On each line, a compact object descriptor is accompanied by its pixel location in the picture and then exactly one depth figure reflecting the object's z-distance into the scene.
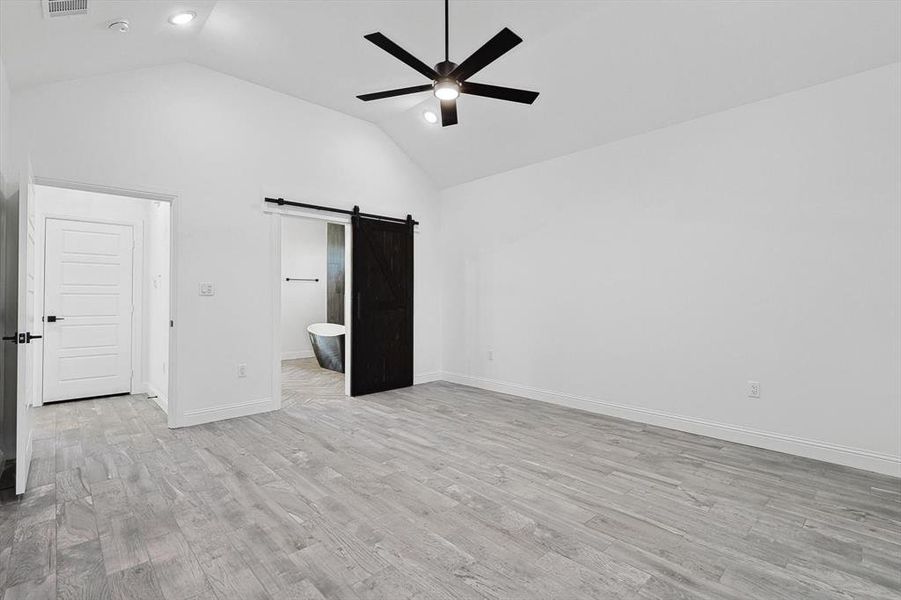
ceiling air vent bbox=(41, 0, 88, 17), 2.29
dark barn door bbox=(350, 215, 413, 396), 5.30
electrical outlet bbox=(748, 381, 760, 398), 3.47
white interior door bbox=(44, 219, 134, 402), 4.88
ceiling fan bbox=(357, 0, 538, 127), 2.46
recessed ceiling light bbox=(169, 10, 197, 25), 3.05
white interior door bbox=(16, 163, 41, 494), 2.61
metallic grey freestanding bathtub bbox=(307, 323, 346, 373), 6.79
